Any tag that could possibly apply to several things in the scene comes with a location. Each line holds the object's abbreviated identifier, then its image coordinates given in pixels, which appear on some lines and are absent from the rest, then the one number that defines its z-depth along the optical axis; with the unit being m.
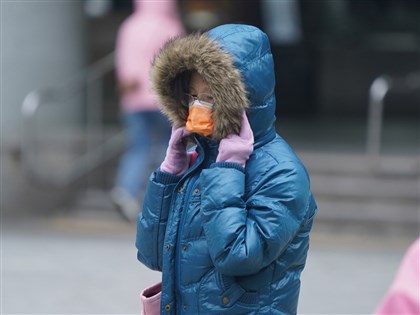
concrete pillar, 19.12
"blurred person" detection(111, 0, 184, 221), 17.25
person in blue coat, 6.91
